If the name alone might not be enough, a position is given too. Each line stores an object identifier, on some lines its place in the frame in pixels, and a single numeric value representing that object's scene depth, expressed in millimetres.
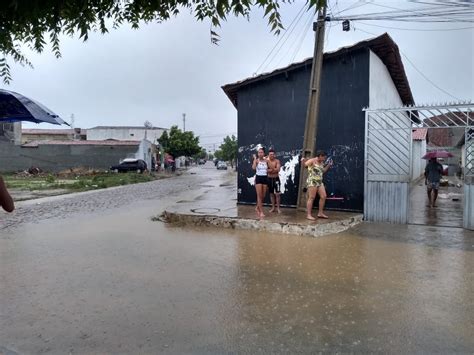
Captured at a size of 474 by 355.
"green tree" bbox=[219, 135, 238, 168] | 80125
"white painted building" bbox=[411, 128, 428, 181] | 24672
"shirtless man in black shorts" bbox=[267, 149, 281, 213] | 10047
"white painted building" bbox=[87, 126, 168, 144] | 65350
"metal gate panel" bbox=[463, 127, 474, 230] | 8484
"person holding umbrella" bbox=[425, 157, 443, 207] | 12203
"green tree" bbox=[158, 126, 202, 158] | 49709
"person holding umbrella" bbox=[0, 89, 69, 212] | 4055
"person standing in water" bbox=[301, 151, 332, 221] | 9258
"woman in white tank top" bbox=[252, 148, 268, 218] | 9945
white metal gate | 8562
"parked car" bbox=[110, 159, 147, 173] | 37906
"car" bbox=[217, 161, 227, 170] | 65625
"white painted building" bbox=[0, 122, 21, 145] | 40938
